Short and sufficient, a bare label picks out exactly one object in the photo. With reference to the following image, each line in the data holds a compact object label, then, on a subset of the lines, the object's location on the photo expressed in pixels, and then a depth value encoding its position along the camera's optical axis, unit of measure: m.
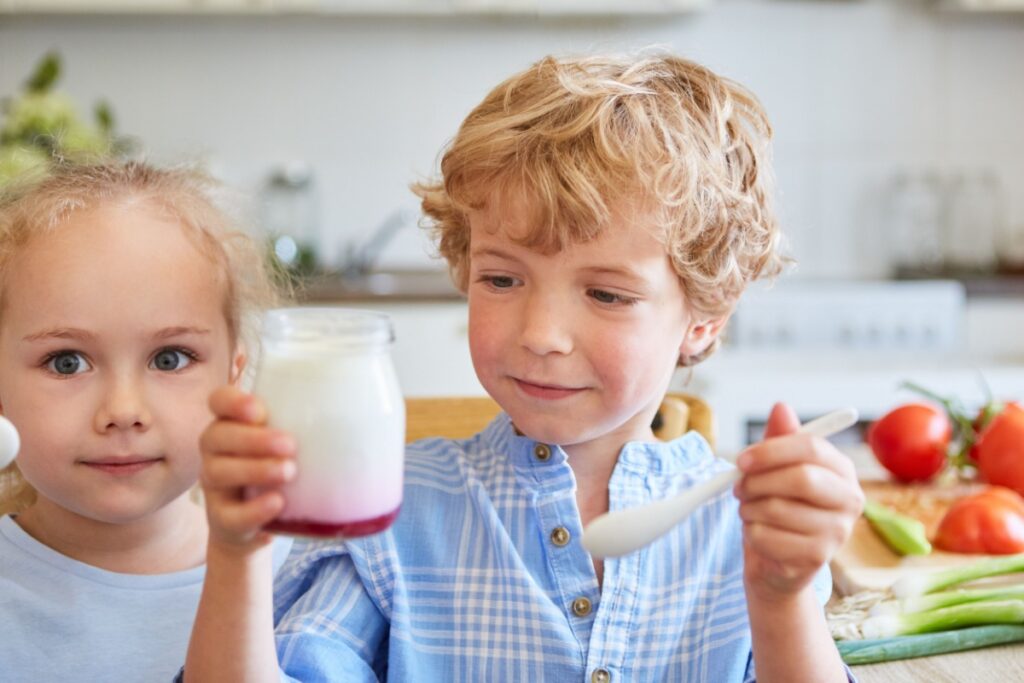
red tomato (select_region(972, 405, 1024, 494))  1.60
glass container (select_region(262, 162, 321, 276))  3.93
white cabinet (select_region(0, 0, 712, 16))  3.59
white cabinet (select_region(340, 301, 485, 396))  3.29
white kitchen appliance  3.21
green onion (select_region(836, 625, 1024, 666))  1.11
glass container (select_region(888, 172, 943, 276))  3.96
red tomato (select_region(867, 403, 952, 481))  1.71
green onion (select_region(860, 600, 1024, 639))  1.15
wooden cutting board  1.33
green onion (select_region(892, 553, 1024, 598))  1.21
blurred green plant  2.90
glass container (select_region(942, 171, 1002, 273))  4.00
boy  1.05
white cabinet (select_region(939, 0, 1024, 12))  3.63
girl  1.12
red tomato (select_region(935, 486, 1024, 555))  1.39
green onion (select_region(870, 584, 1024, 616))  1.18
